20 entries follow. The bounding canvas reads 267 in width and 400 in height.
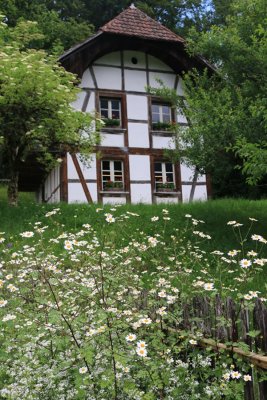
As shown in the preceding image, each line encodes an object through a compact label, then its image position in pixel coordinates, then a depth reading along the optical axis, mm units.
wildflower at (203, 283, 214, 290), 3835
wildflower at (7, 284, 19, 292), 4055
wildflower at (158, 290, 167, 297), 3815
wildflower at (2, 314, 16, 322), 3490
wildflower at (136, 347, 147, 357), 3092
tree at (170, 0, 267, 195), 12523
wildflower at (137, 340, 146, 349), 3156
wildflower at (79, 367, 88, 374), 3166
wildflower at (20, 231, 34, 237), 4109
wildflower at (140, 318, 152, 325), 3411
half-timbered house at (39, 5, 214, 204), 18797
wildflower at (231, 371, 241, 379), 3260
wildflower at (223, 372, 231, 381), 3257
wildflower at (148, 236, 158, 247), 4502
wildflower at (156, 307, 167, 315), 3684
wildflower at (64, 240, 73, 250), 3901
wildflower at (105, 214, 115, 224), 3779
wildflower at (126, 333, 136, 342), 3241
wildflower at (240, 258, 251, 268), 3761
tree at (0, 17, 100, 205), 13555
